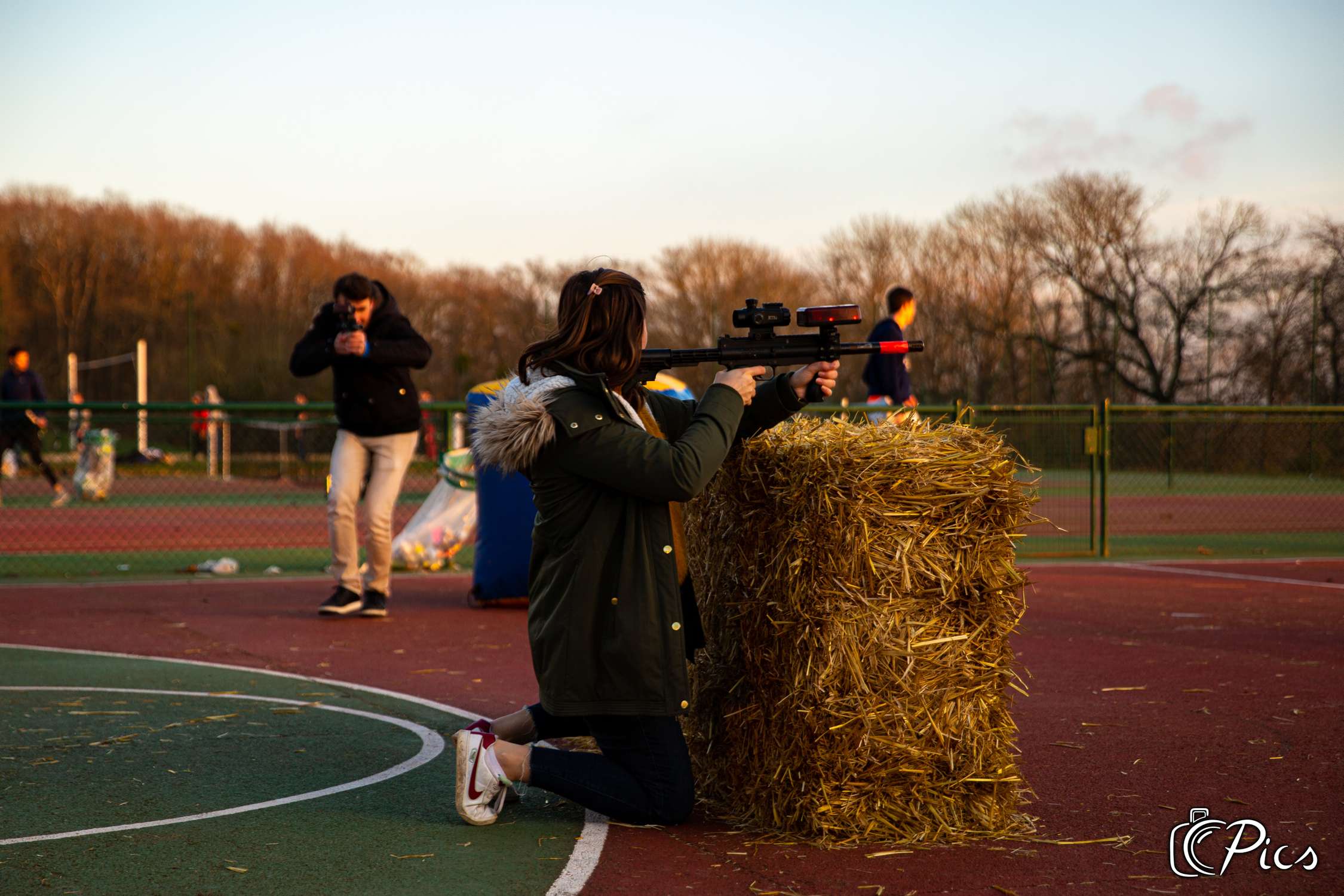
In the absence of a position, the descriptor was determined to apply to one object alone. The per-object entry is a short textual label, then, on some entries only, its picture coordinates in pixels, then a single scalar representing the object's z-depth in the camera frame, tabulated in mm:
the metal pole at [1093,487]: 14656
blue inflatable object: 9477
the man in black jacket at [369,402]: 9164
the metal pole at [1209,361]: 44688
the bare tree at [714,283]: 56406
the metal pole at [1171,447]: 18525
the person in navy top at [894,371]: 11844
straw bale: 4117
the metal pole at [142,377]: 17406
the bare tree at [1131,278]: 45844
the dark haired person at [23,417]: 13867
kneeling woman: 4125
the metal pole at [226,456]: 16844
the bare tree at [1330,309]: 39188
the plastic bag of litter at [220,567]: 12844
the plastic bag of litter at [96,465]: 18625
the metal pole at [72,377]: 46300
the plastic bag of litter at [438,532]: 12562
